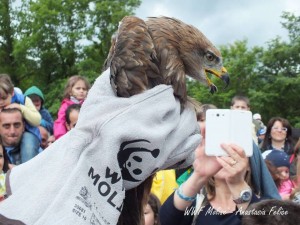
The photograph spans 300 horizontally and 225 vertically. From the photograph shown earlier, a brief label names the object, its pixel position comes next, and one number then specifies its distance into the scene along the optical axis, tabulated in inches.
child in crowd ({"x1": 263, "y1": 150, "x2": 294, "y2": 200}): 175.6
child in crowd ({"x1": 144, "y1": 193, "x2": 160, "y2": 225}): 129.3
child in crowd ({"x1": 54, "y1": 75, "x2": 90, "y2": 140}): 202.1
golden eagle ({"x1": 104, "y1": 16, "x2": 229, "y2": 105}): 51.1
